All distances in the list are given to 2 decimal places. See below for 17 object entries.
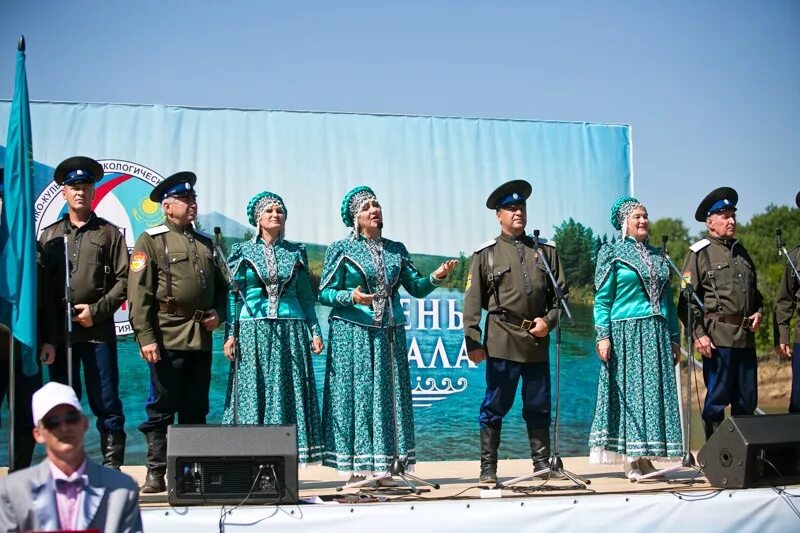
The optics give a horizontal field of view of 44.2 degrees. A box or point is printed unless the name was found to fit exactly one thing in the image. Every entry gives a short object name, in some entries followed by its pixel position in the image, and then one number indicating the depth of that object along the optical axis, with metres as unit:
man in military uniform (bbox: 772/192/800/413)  6.19
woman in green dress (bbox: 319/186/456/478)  5.39
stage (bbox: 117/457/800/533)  4.34
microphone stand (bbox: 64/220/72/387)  4.72
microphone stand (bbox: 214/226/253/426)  5.09
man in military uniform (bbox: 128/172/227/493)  5.20
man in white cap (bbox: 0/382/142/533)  2.94
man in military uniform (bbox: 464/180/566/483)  5.56
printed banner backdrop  6.86
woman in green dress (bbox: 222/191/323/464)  5.39
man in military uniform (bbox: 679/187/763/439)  5.94
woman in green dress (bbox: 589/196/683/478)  5.80
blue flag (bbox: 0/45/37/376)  4.58
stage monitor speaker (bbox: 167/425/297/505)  4.50
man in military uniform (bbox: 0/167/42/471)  4.95
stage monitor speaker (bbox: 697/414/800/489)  4.87
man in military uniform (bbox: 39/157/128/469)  5.15
